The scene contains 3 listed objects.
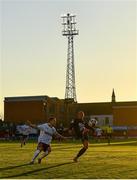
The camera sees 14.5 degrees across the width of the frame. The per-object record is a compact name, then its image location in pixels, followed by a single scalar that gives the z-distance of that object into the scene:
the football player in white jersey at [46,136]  19.55
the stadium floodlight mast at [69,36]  89.97
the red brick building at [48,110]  103.06
